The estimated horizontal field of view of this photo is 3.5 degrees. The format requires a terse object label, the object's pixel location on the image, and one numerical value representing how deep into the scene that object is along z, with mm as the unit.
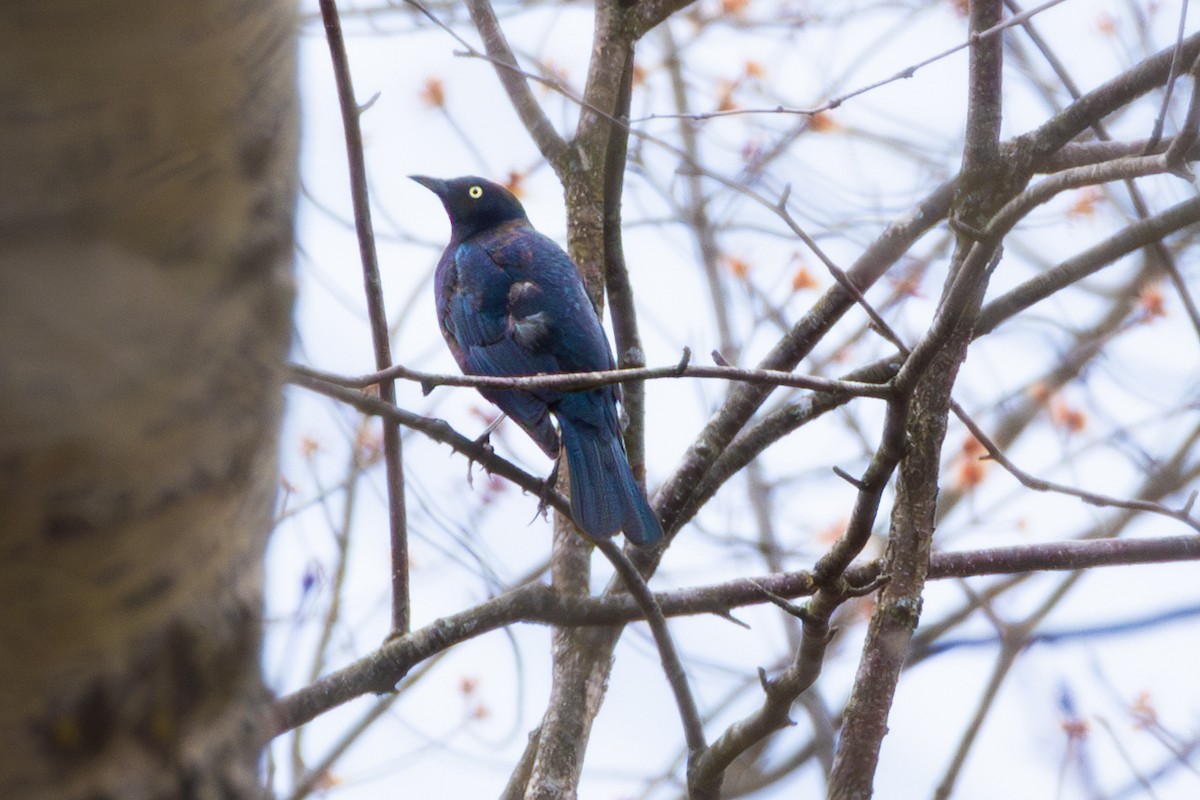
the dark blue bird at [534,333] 10026
